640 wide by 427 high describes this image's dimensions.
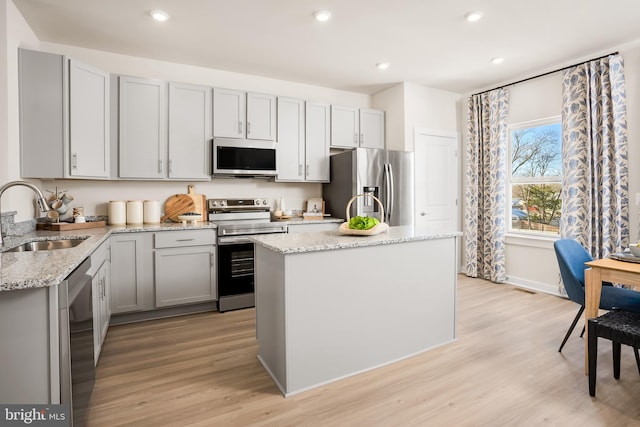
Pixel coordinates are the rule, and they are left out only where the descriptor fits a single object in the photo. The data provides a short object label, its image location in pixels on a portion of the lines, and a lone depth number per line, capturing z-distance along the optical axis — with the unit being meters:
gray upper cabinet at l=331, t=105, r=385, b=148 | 4.54
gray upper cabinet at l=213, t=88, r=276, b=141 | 3.84
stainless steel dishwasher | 1.37
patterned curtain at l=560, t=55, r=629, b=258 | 3.39
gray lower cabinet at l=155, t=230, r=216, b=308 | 3.29
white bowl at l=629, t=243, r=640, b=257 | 2.26
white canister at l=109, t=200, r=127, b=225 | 3.45
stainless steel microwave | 3.79
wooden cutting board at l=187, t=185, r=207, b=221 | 3.92
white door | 4.71
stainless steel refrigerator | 4.11
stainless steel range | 3.53
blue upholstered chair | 2.44
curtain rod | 3.55
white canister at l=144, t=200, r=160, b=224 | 3.67
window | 4.18
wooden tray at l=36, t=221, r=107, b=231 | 2.91
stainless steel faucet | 1.82
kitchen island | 2.02
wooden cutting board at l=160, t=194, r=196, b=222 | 3.85
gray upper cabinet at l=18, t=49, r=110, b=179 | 2.83
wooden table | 2.08
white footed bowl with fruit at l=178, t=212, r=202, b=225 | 3.63
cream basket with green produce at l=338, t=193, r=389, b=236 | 2.40
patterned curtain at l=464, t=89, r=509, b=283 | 4.49
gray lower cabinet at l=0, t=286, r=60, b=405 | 1.28
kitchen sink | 2.36
